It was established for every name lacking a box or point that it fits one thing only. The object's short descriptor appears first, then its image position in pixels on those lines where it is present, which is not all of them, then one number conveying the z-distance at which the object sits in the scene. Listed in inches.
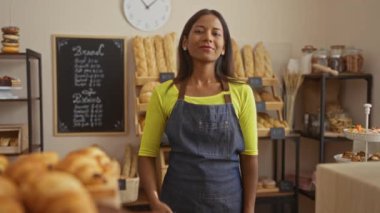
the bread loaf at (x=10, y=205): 15.6
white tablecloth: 24.1
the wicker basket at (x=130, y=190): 93.0
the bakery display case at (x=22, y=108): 91.2
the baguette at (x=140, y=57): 99.8
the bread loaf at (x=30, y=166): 17.9
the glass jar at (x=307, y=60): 108.2
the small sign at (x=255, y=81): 102.9
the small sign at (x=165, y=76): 98.2
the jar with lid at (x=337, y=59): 106.0
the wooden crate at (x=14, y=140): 91.7
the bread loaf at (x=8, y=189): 16.4
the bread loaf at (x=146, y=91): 95.5
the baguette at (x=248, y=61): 107.2
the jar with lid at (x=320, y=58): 107.3
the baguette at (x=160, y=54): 101.3
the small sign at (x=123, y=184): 92.7
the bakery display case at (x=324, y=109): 102.4
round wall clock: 106.3
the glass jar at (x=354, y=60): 102.4
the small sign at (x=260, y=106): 100.1
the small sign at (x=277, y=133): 99.6
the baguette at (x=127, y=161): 97.5
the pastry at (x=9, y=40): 90.5
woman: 55.7
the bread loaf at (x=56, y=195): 15.8
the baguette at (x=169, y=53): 102.2
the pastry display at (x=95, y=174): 18.1
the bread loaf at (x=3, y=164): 20.3
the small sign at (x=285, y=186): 106.4
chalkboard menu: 103.9
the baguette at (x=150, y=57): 100.6
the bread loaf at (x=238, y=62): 105.7
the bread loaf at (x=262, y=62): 107.4
